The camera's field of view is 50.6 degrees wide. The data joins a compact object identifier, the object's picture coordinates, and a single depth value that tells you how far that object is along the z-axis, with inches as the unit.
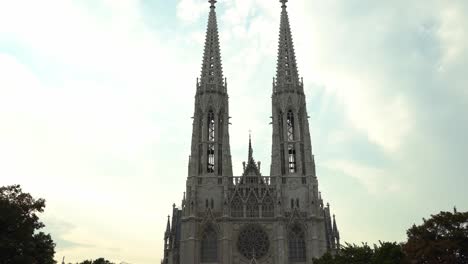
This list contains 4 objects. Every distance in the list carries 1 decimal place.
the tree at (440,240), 1256.8
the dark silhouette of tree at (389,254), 1417.3
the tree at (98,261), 1936.5
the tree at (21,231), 1171.3
